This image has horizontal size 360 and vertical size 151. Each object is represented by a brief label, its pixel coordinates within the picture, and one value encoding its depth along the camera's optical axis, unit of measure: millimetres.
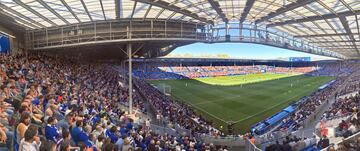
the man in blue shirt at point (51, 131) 6374
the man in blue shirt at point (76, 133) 7187
